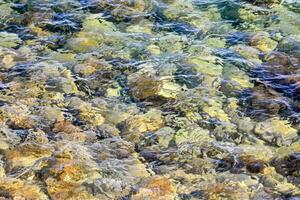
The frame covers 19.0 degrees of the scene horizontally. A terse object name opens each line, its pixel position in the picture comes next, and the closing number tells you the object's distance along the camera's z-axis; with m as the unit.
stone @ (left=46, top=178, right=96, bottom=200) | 14.08
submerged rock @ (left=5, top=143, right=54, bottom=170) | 15.27
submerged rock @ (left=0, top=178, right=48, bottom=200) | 14.01
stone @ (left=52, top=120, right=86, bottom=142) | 16.20
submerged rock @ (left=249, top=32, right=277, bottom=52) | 20.83
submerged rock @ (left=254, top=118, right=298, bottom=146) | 16.29
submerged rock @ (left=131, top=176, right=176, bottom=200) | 14.13
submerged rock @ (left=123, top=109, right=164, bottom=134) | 16.69
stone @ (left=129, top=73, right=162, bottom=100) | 18.28
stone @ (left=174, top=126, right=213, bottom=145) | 16.25
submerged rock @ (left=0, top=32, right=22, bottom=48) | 21.23
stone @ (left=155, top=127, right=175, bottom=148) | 16.18
